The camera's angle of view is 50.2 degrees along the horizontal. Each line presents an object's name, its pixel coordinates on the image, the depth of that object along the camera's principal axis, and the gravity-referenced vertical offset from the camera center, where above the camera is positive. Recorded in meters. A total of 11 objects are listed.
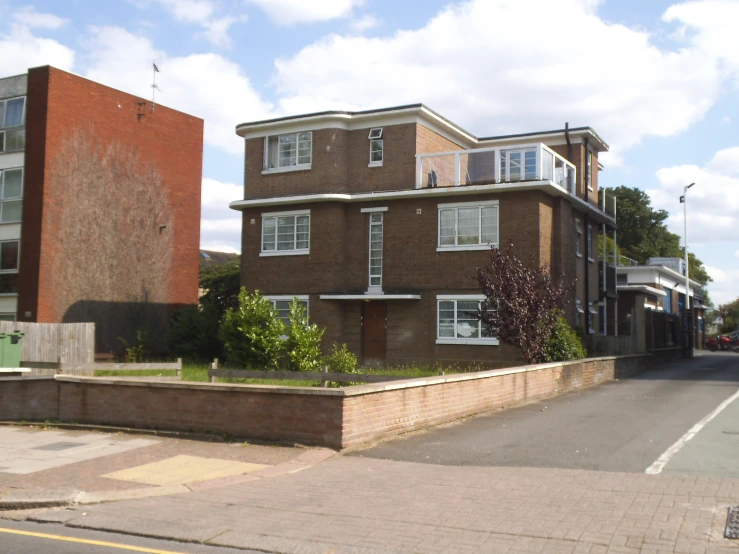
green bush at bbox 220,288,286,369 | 22.16 -0.04
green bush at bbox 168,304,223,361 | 28.45 -0.10
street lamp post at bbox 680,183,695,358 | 42.06 +0.34
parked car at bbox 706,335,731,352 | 60.28 -0.29
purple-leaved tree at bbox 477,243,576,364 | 20.86 +0.89
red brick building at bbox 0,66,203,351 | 29.34 +4.92
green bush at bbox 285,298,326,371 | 20.59 -0.37
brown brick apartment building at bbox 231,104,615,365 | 26.48 +4.06
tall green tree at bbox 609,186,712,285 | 76.31 +10.82
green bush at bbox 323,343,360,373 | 19.34 -0.72
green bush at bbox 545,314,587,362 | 22.30 -0.22
